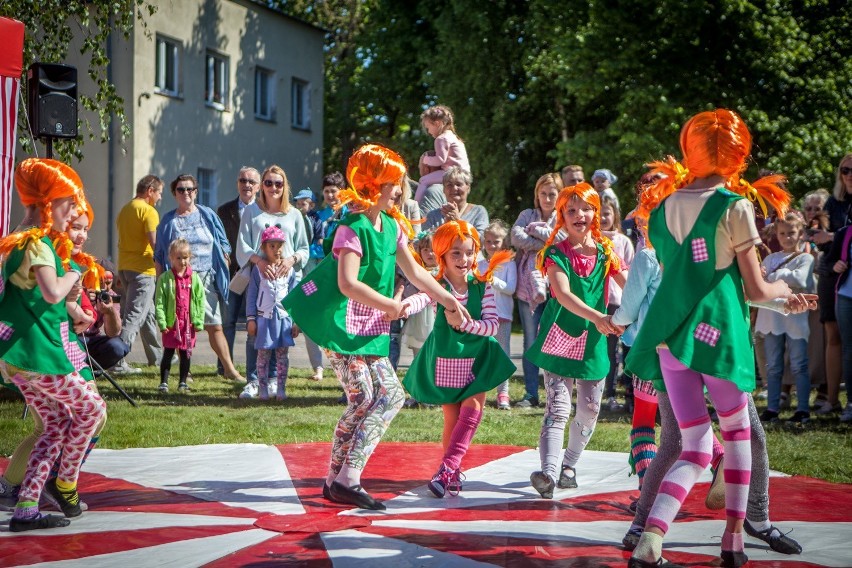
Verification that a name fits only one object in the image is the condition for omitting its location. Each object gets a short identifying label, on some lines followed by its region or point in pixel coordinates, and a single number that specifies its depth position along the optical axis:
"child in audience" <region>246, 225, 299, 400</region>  9.16
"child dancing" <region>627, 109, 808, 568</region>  3.87
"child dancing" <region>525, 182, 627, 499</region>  5.31
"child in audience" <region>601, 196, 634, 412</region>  7.94
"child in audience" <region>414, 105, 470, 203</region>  9.03
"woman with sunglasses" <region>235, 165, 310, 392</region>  9.41
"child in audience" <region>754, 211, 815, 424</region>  8.16
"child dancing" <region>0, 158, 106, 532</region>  4.53
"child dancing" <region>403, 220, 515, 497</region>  5.30
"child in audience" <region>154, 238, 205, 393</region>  9.73
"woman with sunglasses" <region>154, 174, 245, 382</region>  10.45
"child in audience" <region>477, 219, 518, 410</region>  8.89
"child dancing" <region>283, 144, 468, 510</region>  4.93
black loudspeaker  9.20
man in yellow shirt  11.22
